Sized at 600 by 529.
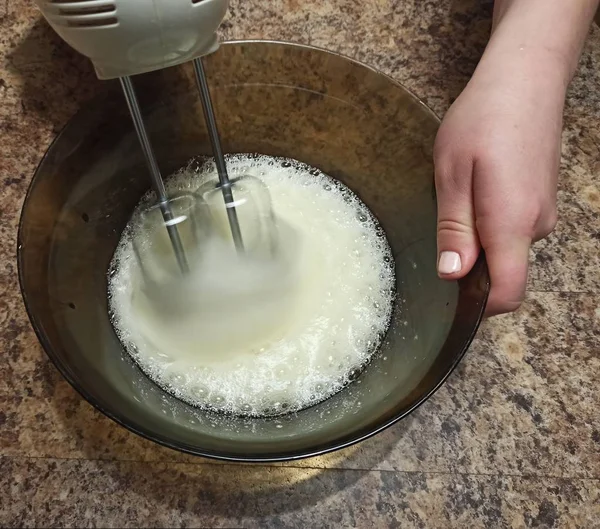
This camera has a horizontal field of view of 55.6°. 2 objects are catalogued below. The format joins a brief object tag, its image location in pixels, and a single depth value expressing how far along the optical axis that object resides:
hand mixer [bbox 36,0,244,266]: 0.35
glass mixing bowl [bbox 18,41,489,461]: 0.46
